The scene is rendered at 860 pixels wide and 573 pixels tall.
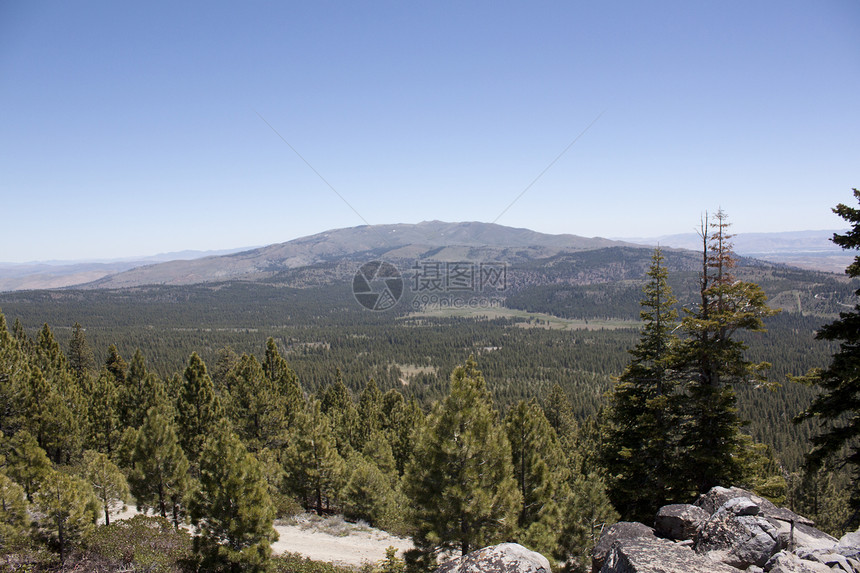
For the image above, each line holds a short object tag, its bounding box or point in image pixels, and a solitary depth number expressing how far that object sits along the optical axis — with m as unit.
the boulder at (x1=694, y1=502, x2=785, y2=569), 10.95
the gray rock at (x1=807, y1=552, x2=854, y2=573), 9.43
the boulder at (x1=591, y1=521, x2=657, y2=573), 13.05
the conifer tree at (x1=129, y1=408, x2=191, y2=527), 23.19
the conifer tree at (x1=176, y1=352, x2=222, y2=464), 29.06
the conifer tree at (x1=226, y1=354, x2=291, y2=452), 32.44
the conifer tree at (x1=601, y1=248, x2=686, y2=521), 17.92
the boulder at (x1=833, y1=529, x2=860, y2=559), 10.04
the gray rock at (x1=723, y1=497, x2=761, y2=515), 12.33
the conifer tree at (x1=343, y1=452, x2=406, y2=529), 28.42
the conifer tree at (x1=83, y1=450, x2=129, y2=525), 21.19
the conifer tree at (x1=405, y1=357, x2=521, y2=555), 14.61
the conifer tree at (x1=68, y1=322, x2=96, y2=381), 49.97
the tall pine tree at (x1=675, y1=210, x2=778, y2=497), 16.16
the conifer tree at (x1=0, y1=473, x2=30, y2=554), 14.45
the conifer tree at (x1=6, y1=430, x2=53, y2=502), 19.02
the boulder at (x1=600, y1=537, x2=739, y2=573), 9.12
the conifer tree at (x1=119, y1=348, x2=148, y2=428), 33.69
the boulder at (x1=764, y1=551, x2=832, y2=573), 9.42
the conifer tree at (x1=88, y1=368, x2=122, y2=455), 31.77
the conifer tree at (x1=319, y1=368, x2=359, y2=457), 40.66
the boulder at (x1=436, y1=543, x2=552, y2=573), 9.76
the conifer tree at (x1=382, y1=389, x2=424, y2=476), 40.97
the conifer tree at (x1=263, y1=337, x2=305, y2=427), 39.88
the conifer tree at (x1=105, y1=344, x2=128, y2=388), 48.81
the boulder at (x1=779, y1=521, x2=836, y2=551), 11.19
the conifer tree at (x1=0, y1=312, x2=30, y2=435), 23.70
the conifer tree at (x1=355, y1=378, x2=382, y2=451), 43.41
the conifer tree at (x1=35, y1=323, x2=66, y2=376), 35.81
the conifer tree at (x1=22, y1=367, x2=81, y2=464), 25.86
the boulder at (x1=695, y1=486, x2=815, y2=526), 12.30
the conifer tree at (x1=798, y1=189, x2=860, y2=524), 11.89
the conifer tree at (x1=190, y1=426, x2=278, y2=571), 16.89
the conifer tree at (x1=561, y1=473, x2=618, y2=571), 18.19
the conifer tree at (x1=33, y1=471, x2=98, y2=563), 15.72
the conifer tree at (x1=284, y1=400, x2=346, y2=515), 29.05
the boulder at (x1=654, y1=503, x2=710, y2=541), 13.07
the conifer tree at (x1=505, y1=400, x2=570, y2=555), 18.94
